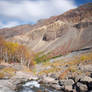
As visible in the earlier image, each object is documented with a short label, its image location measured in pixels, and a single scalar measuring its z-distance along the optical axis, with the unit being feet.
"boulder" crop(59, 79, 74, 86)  68.30
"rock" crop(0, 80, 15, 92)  58.40
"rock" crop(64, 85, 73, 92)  61.05
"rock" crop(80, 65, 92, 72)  82.10
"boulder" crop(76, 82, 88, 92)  57.34
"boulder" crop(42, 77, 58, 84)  83.10
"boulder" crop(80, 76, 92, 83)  58.63
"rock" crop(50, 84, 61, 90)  68.97
